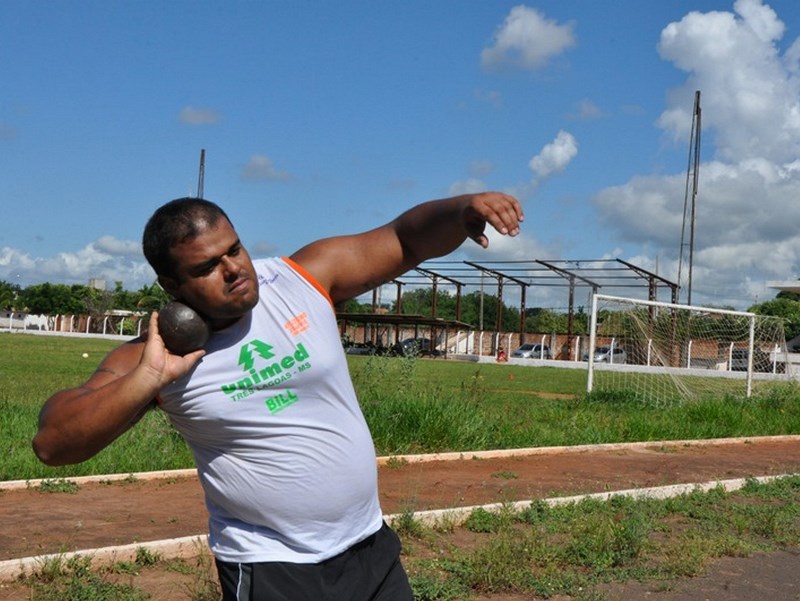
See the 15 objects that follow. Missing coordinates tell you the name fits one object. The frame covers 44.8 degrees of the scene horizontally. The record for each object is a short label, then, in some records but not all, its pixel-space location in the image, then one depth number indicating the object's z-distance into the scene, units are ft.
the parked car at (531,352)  179.73
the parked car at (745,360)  77.20
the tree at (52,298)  356.38
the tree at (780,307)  246.74
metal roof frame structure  134.62
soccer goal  67.97
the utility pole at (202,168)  122.31
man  8.63
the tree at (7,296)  361.51
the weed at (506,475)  32.81
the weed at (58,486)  27.66
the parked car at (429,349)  178.60
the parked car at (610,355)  74.08
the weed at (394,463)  33.88
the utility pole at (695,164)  128.98
